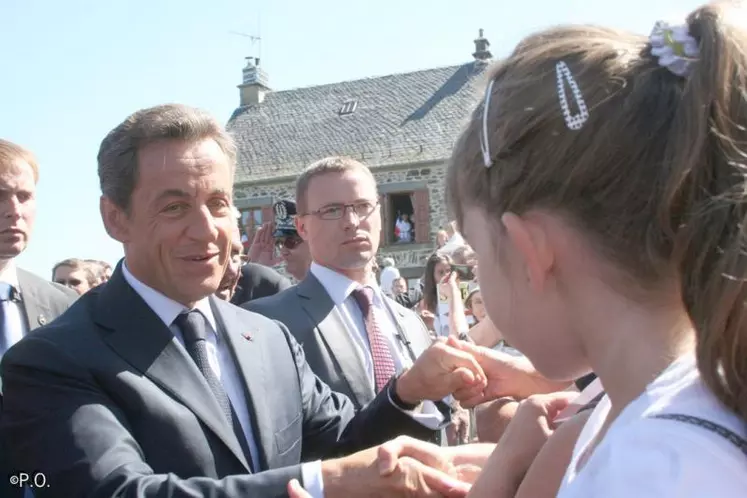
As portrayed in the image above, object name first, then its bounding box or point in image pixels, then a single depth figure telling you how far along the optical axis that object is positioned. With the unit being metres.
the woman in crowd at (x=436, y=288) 6.69
